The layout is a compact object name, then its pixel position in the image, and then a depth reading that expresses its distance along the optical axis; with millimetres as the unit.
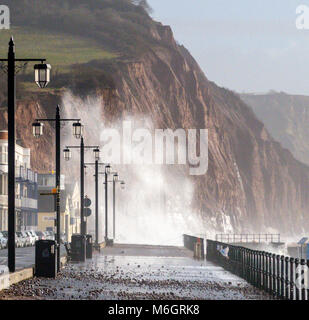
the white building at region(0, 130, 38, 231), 102688
